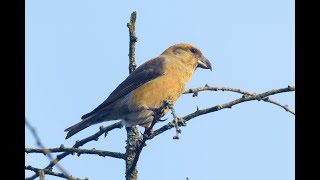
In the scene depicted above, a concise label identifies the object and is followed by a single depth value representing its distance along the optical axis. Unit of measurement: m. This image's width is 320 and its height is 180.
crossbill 10.70
